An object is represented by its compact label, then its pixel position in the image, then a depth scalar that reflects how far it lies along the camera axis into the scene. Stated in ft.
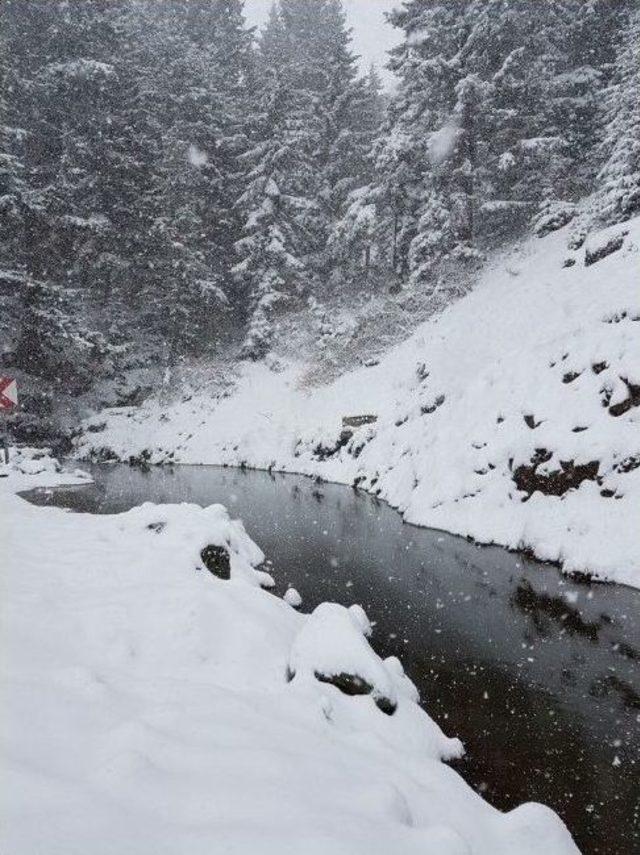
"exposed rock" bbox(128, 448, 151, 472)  89.04
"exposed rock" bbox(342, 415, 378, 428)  68.18
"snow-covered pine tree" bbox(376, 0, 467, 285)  80.43
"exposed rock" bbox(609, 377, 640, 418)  35.99
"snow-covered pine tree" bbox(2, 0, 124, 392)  91.56
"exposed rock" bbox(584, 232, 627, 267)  54.19
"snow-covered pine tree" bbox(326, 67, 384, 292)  103.12
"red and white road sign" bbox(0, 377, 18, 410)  54.03
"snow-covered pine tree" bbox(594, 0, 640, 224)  57.16
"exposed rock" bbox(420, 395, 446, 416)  57.52
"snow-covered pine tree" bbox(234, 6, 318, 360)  100.68
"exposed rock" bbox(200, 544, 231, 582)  29.73
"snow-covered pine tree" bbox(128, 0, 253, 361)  102.37
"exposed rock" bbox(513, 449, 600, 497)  36.40
